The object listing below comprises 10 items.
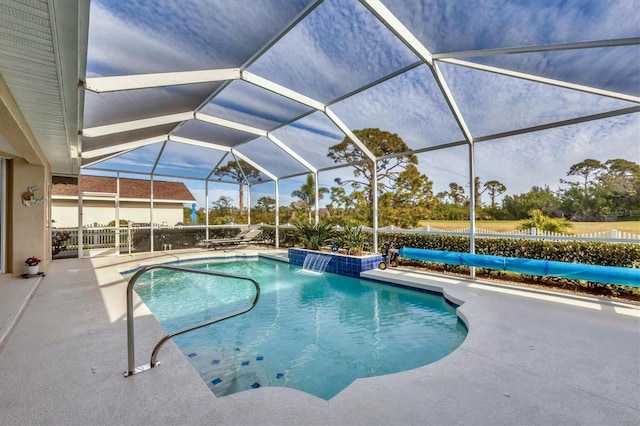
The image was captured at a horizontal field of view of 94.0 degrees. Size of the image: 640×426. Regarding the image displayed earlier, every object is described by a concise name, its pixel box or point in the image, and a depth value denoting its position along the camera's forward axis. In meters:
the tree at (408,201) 10.41
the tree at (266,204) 16.31
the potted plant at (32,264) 7.74
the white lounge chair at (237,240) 13.68
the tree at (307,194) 15.07
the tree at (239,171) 14.51
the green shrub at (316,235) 11.11
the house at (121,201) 13.05
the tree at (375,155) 8.83
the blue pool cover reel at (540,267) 5.23
